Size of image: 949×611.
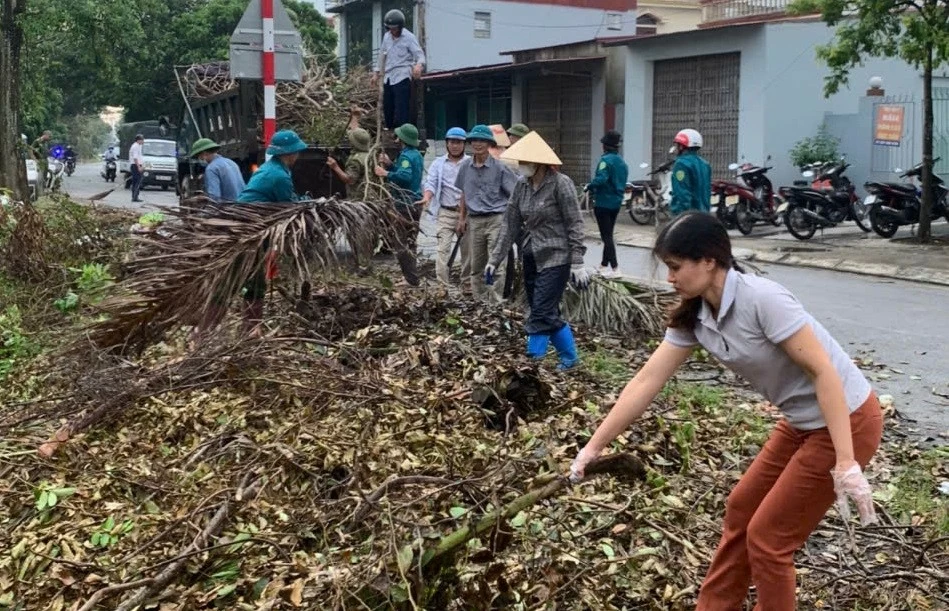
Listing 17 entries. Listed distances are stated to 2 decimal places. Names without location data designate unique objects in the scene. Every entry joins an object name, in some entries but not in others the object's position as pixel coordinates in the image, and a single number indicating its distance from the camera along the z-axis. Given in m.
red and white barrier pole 9.08
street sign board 9.10
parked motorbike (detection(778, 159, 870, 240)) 15.96
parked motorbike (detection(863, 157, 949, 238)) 15.33
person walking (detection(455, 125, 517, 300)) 9.21
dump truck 12.11
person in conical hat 6.91
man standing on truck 12.23
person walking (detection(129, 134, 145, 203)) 24.88
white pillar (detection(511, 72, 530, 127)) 26.67
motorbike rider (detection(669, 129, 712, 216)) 9.35
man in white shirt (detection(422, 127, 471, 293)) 10.13
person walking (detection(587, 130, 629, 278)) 11.09
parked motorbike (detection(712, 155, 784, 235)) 16.95
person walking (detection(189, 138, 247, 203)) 9.80
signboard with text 17.09
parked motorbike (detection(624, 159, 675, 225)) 18.70
